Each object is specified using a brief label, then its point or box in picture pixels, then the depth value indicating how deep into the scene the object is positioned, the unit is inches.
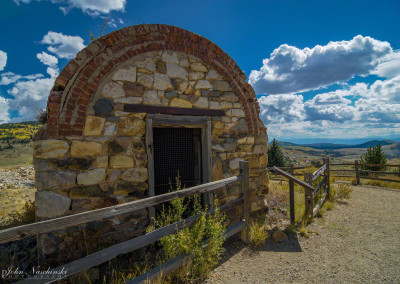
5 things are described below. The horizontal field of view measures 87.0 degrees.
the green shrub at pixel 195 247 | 115.7
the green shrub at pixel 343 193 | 310.2
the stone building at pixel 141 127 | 138.6
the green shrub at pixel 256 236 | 163.0
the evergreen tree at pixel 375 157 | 541.5
